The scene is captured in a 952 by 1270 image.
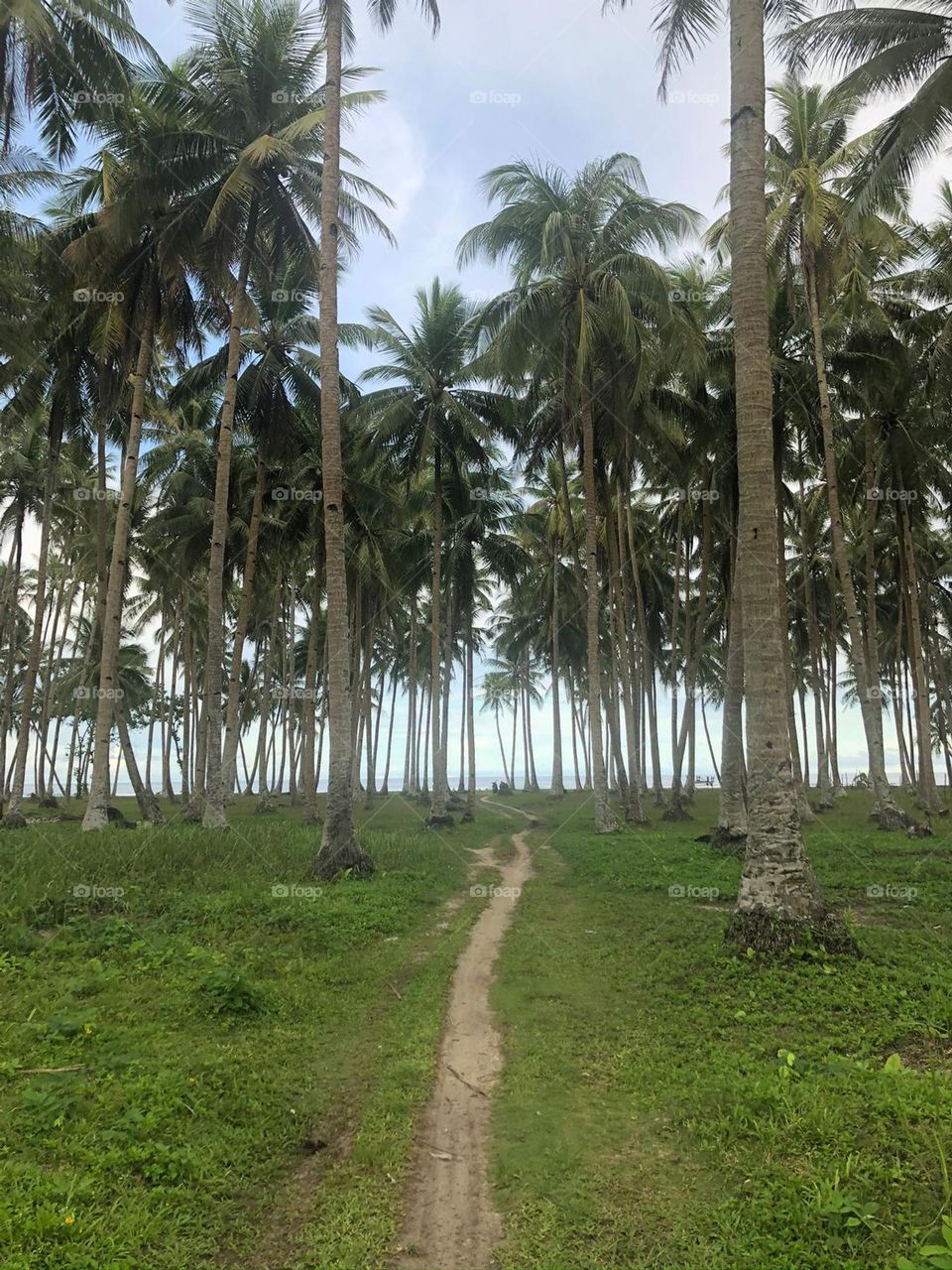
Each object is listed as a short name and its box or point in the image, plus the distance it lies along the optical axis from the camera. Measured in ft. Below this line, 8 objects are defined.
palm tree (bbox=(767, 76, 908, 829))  56.85
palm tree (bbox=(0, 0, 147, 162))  42.24
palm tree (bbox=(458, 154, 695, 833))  64.85
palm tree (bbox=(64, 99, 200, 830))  51.65
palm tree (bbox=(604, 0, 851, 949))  25.62
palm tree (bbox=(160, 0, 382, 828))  54.13
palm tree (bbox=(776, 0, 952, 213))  41.06
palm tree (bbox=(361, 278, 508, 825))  78.33
